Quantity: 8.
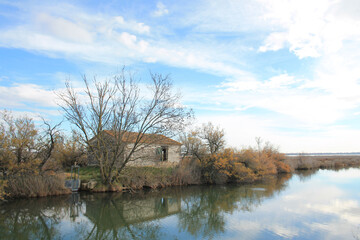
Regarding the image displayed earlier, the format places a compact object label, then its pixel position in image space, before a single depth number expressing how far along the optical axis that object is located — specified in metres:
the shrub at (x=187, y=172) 22.25
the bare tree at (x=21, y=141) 14.06
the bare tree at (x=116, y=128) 17.98
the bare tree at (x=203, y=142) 25.03
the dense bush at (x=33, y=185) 14.47
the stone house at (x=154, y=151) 19.03
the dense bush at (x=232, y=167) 23.75
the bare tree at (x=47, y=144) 15.77
